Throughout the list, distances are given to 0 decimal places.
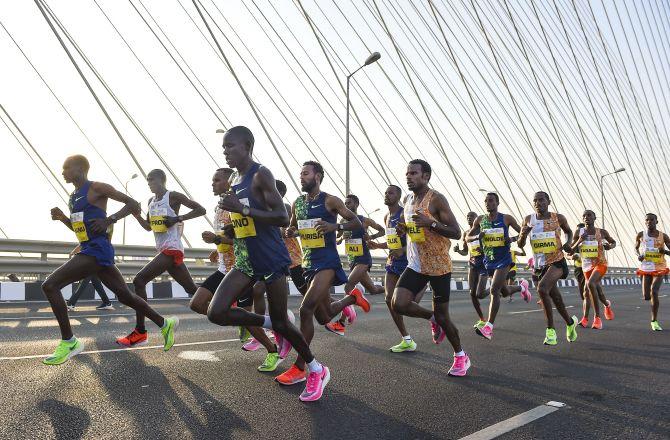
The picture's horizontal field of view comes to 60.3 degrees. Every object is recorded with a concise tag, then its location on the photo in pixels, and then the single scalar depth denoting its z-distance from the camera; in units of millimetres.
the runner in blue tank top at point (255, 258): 4098
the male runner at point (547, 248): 7461
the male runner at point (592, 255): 9906
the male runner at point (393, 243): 7297
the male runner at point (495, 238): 8008
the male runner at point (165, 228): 6156
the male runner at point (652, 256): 9711
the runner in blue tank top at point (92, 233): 5137
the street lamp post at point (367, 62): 19375
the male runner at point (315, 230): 5438
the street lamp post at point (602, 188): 39306
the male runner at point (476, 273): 8875
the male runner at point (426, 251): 5270
